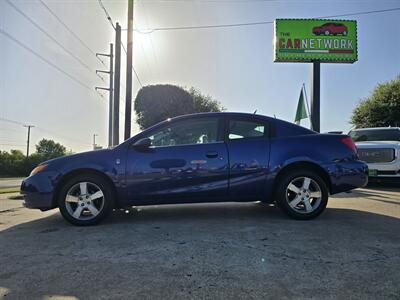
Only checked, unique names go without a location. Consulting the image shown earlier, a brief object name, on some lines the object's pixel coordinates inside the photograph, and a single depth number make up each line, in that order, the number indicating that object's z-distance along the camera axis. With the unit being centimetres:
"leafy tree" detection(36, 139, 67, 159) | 9668
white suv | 855
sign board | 1728
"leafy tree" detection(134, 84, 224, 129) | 2664
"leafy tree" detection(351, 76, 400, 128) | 2331
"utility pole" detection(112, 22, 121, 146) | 1372
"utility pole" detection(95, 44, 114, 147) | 1569
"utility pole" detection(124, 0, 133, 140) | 1167
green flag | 1449
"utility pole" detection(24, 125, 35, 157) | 7720
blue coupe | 448
